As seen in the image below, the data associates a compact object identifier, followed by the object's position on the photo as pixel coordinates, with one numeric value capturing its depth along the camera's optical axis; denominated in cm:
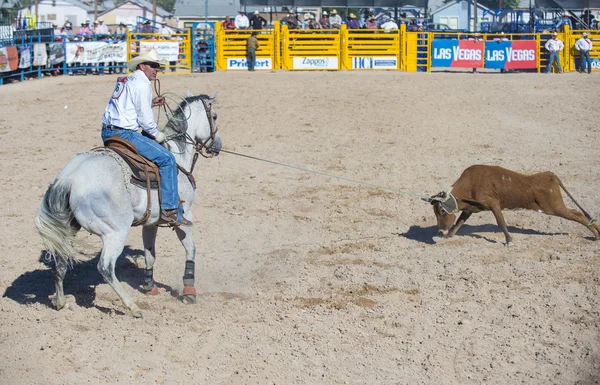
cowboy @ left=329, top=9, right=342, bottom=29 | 3150
